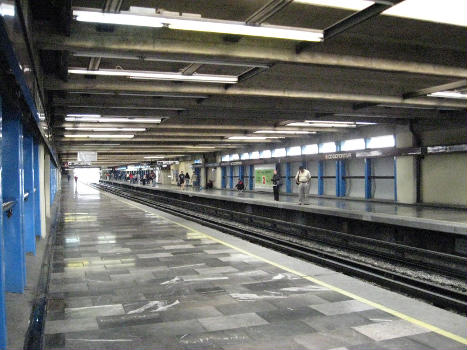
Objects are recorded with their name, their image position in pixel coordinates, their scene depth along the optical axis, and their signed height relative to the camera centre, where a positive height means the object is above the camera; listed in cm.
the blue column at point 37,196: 866 -43
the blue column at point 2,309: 306 -95
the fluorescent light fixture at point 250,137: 2061 +168
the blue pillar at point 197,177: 3862 -42
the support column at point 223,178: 3301 -47
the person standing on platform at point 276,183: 1773 -50
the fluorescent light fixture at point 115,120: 1323 +171
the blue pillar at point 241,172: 2909 -2
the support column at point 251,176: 2835 -30
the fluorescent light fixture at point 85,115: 1216 +170
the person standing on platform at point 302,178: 1464 -25
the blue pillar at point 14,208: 481 -39
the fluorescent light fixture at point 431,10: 506 +191
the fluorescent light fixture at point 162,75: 728 +173
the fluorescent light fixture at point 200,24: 458 +169
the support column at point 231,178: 3148 -46
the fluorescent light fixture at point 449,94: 984 +172
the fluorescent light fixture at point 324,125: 1550 +171
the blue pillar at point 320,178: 2050 -37
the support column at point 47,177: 1313 -9
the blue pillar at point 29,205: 681 -49
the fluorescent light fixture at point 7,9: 211 +90
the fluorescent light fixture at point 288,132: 1777 +168
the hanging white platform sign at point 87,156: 2664 +113
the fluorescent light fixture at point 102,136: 1805 +163
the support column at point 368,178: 1741 -34
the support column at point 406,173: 1488 -14
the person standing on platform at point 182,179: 3477 -53
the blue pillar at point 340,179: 1897 -40
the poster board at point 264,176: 2539 -29
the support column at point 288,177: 2341 -34
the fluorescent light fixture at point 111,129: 1590 +167
